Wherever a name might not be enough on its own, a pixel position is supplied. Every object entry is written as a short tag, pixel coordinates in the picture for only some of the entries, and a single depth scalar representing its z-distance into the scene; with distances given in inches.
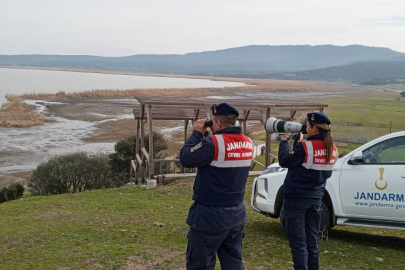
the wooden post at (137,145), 530.7
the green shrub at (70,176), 610.9
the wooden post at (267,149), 514.3
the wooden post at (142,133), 515.3
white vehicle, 233.5
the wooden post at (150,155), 481.9
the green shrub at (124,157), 669.3
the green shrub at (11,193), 554.2
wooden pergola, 475.8
